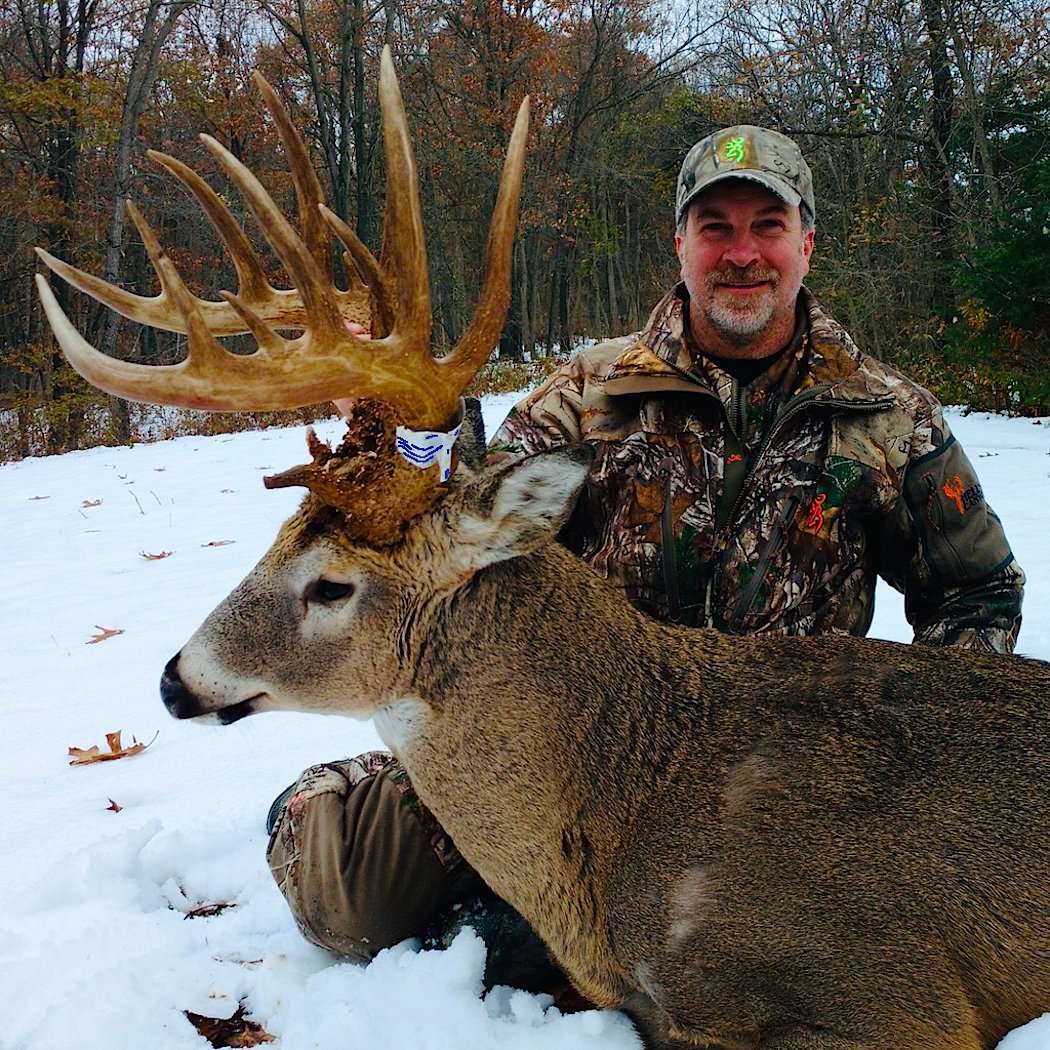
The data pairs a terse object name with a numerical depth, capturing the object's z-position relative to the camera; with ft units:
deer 7.54
